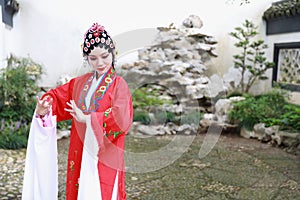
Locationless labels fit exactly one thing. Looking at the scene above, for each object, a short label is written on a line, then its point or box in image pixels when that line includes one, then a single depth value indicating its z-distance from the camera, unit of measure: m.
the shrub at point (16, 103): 4.47
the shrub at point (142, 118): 5.62
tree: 6.71
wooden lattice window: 6.51
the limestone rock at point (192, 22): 6.82
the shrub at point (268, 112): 5.07
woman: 1.80
